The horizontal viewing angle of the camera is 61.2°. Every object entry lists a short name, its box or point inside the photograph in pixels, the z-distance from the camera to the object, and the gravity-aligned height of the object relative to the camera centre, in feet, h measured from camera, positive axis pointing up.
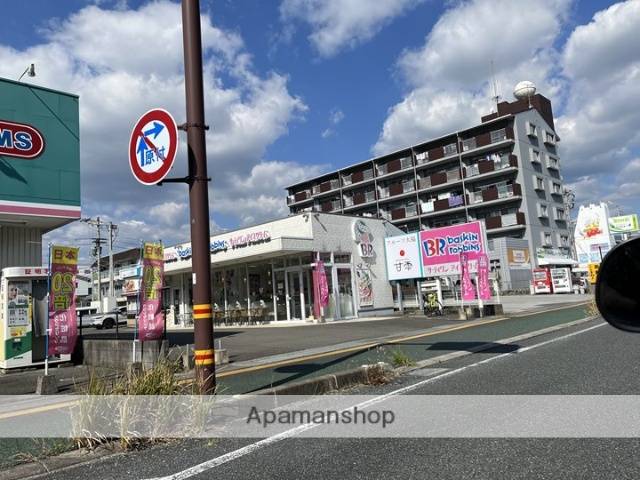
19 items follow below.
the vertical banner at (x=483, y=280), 76.54 +2.16
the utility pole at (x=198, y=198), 22.07 +5.02
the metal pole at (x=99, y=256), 167.73 +23.74
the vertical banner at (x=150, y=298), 37.99 +1.47
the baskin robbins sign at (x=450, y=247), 80.12 +7.66
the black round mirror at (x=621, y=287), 5.98 -0.02
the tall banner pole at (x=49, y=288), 33.46 +2.52
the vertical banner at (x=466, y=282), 77.25 +2.07
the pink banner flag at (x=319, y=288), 78.64 +2.68
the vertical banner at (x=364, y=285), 86.58 +3.00
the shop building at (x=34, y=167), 42.19 +12.85
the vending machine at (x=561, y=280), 141.18 +2.42
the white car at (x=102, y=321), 132.16 +0.47
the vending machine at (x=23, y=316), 37.70 +0.85
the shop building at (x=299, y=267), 81.71 +6.64
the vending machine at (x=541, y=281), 144.15 +2.72
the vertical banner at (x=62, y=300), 36.99 +1.74
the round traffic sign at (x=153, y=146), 22.20 +7.23
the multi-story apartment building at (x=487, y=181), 171.32 +39.98
